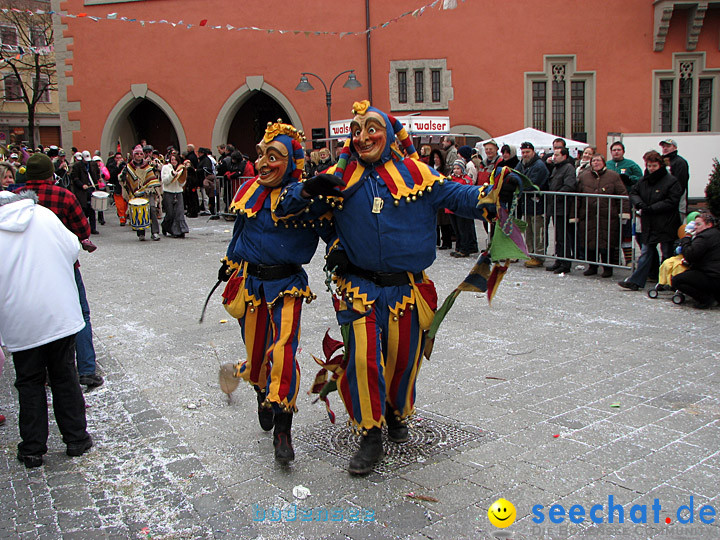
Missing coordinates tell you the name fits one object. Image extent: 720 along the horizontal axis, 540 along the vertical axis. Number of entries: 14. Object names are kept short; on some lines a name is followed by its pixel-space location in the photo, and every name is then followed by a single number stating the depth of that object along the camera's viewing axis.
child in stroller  8.12
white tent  18.47
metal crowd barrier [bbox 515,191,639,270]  9.60
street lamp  20.69
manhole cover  4.27
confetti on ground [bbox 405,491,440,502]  3.73
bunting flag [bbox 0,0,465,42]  22.67
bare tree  36.09
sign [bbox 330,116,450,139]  19.47
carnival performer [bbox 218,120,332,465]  4.32
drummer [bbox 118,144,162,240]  14.79
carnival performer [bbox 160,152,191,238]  14.97
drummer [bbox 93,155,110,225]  17.23
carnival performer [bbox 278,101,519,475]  4.14
